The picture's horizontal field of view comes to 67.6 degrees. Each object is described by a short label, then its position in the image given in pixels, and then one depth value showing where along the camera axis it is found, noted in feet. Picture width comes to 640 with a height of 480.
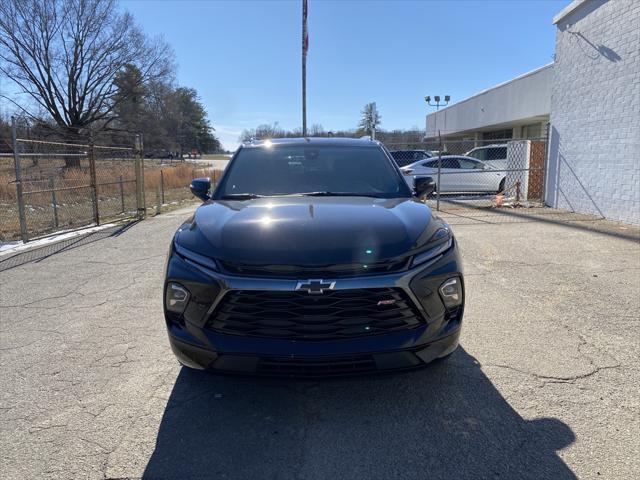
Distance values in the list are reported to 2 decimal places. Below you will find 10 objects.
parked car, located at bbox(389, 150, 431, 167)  65.78
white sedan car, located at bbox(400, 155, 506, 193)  55.72
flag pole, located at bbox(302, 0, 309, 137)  56.24
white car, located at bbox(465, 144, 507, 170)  60.40
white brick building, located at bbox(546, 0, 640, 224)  33.47
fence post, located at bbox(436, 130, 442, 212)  42.65
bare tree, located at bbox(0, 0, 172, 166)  112.68
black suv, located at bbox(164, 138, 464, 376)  8.50
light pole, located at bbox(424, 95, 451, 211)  118.62
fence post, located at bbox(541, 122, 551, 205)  45.27
